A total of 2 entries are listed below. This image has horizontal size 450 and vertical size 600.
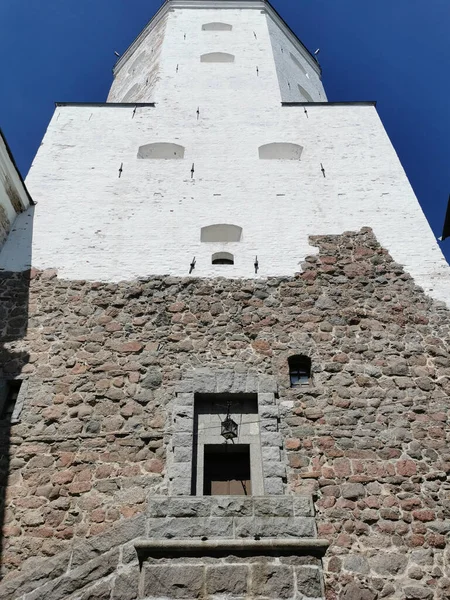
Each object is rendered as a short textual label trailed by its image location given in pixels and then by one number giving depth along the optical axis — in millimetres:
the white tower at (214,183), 7895
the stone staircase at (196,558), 4469
